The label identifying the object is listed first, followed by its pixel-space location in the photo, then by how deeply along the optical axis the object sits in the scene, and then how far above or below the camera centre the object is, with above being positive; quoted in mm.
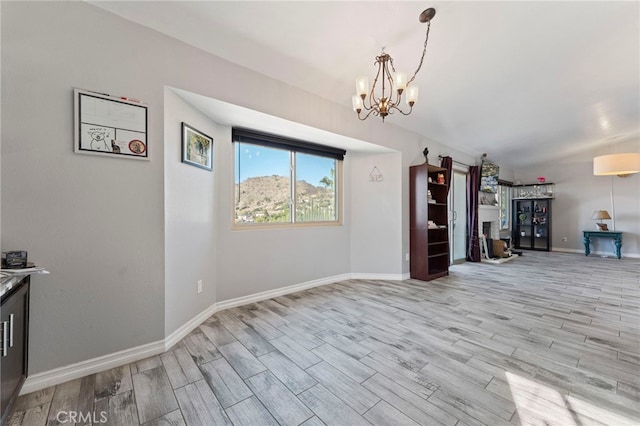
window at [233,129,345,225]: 3289 +499
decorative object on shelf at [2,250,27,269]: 1471 -277
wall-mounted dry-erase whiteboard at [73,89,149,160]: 1753 +650
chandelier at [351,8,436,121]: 2086 +1109
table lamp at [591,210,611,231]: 6625 -101
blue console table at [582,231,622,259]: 6411 -620
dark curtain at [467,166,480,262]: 5883 -18
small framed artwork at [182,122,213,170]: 2365 +673
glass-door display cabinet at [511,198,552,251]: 7684 -317
